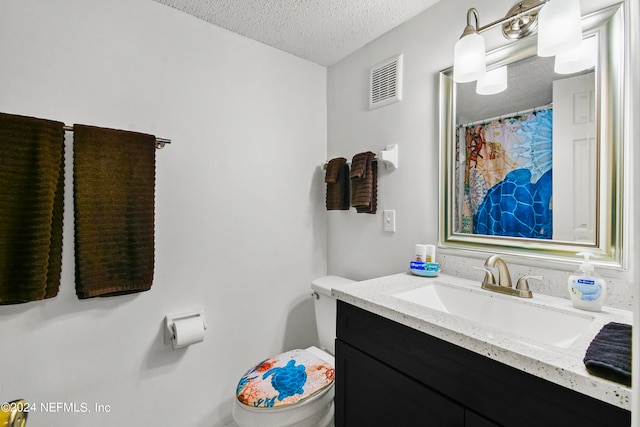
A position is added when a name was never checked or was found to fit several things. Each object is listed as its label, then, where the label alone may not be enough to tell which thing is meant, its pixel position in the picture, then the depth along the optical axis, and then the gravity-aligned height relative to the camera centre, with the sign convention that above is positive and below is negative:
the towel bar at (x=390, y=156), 1.56 +0.30
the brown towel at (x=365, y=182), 1.63 +0.17
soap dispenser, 0.86 -0.22
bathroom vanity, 0.59 -0.37
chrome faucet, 1.02 -0.24
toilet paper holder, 1.41 -0.54
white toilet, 1.16 -0.74
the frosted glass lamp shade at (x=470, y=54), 1.14 +0.61
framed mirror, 0.93 +0.21
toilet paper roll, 1.38 -0.56
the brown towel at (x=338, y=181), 1.82 +0.19
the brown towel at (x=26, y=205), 1.07 +0.03
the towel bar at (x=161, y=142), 1.35 +0.32
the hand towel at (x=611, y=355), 0.53 -0.27
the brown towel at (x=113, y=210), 1.19 +0.01
